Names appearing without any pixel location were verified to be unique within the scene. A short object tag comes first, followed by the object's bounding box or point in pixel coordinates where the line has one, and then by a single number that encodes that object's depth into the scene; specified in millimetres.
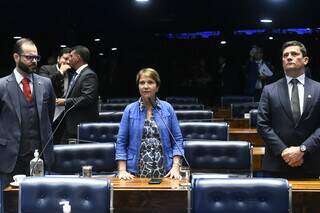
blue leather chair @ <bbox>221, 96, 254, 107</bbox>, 9020
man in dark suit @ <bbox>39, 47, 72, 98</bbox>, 6438
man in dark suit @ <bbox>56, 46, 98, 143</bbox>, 6008
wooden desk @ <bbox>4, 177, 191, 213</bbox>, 3693
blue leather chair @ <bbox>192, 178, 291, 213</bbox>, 3141
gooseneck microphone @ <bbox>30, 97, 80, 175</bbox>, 4134
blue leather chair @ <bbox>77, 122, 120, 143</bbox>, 5492
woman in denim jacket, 4312
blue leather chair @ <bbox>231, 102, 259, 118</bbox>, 7723
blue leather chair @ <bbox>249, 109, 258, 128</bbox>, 6879
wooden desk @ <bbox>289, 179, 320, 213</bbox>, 3670
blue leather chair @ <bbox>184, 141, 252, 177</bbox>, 4562
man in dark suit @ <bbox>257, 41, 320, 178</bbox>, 4145
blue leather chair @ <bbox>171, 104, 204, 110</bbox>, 7664
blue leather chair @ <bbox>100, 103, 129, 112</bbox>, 7762
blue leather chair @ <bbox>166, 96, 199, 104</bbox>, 9016
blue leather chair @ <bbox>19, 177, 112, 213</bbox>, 3178
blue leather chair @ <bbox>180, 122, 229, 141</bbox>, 5492
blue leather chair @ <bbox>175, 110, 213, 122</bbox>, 6609
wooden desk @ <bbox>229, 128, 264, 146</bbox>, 6578
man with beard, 4215
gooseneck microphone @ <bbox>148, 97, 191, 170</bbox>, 4275
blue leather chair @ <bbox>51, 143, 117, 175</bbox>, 4465
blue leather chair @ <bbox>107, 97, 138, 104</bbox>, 8945
